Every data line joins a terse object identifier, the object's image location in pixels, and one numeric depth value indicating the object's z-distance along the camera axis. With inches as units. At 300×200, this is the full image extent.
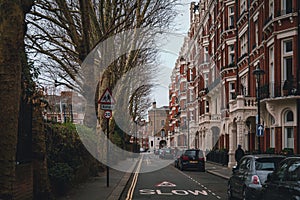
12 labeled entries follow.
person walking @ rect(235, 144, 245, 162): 1180.5
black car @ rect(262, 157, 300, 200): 343.3
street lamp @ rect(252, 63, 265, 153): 965.2
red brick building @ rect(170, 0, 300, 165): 1094.1
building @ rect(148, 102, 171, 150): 5558.6
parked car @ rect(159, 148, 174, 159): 2524.6
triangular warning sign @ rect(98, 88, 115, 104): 745.6
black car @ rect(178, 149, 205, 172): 1437.0
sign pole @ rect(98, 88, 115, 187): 743.7
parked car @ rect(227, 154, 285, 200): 520.4
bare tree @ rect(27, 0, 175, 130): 885.6
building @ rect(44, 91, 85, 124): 2560.0
